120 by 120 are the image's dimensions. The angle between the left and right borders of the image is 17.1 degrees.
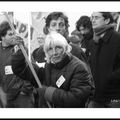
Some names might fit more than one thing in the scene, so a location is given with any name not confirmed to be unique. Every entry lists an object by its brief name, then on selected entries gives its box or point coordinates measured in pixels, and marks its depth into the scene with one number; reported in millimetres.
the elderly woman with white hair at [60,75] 3057
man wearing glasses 3225
